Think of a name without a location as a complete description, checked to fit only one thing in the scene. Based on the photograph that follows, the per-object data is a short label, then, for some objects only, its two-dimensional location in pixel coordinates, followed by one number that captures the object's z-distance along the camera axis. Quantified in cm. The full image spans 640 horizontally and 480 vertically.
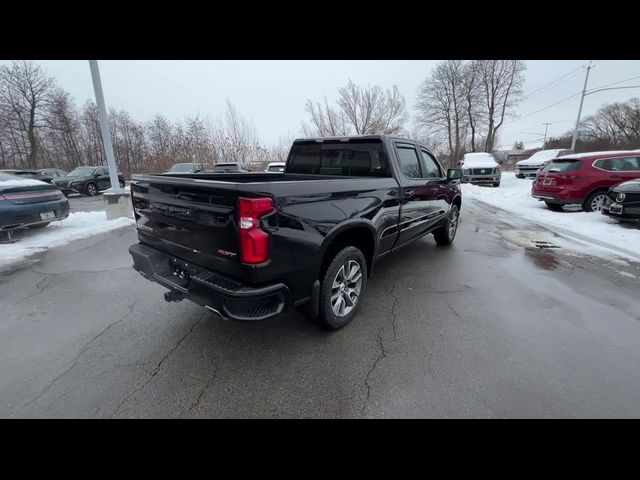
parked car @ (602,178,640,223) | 662
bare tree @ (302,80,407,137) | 2788
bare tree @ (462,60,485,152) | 3300
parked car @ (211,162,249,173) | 1537
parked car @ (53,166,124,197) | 1594
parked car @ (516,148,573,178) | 2084
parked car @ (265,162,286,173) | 1609
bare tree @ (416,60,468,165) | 3403
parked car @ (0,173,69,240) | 600
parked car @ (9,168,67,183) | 1483
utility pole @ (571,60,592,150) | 2547
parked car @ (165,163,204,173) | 1792
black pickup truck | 221
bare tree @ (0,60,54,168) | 2962
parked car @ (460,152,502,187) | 1822
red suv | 838
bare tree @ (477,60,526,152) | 3203
